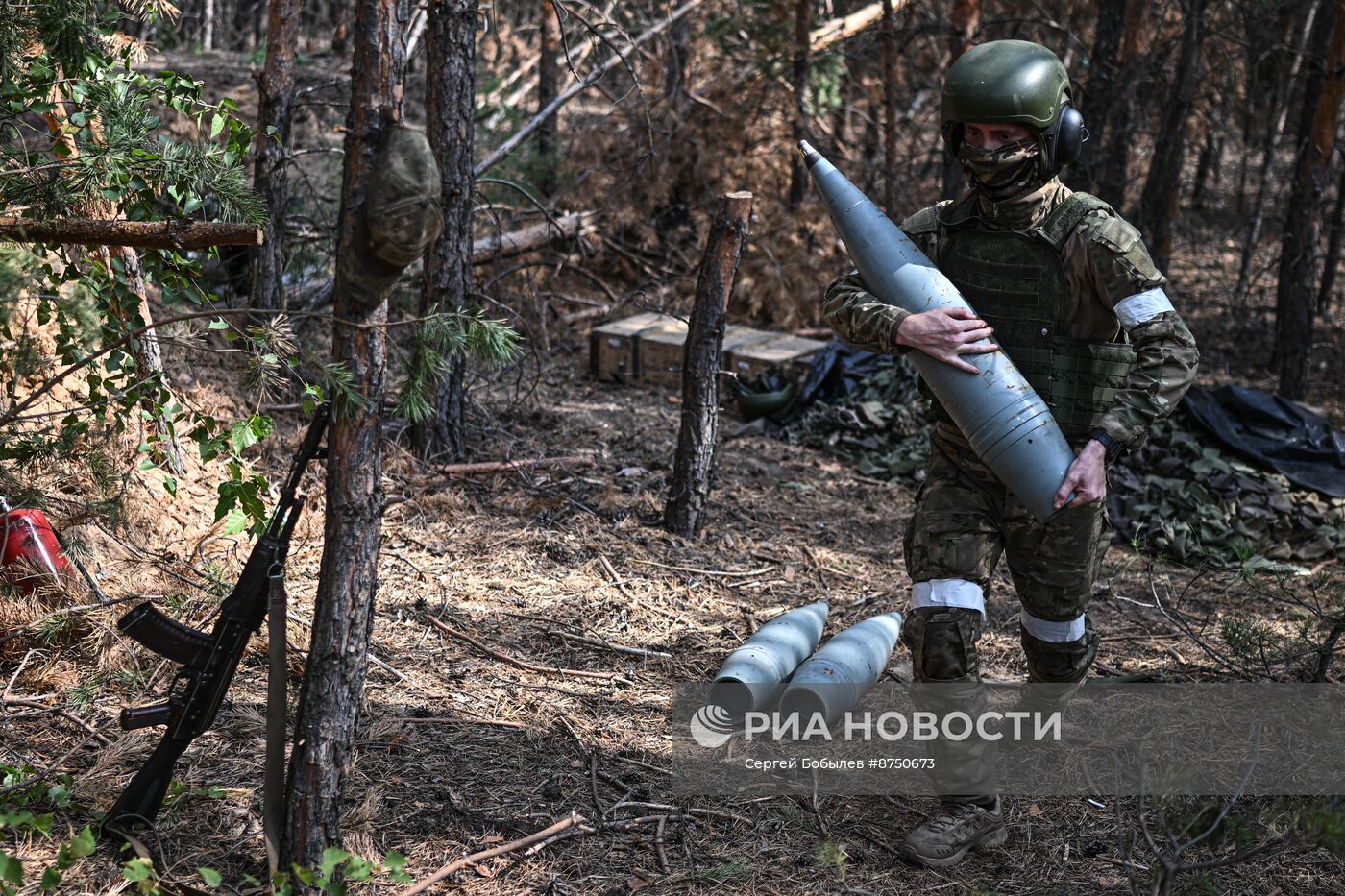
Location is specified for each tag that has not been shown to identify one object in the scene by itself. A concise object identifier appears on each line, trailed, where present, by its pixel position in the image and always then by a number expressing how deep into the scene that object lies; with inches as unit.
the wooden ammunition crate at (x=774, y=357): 329.7
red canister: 152.5
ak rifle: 105.7
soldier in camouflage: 122.8
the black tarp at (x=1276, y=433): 257.8
